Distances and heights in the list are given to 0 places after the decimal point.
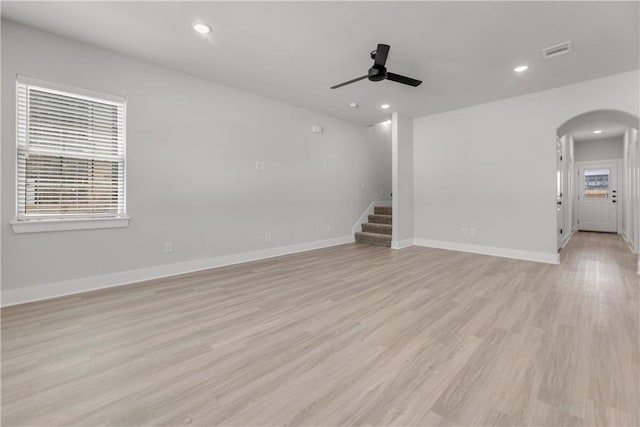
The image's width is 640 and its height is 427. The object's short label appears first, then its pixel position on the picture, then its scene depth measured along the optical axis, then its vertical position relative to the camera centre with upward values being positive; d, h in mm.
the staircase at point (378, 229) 6129 -286
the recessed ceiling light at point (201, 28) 2805 +1939
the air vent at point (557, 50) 3148 +1976
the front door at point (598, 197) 7883 +621
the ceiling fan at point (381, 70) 2994 +1693
